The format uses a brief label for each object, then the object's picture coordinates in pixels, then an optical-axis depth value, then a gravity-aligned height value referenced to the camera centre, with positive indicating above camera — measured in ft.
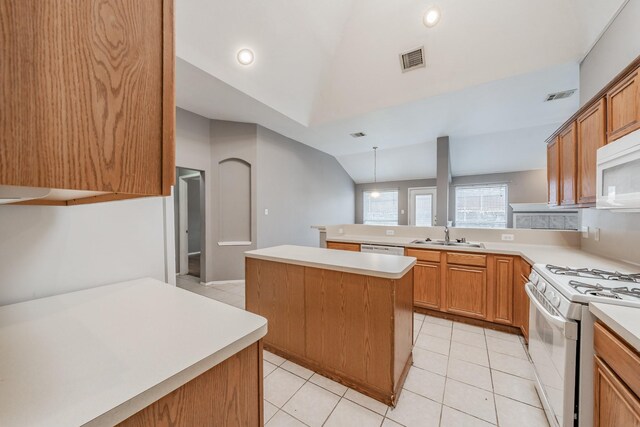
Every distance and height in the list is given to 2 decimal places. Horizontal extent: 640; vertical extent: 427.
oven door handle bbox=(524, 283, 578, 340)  3.87 -1.86
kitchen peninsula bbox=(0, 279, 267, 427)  1.59 -1.23
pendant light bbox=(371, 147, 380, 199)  19.50 +4.55
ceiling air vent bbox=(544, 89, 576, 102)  10.07 +5.17
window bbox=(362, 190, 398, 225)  25.05 +0.62
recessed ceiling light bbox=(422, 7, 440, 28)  8.84 +7.38
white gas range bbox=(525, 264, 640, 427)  3.77 -2.04
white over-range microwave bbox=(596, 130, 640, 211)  4.02 +0.76
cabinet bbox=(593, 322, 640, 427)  2.77 -2.13
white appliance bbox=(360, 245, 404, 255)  10.21 -1.56
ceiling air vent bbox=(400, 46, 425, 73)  9.66 +6.42
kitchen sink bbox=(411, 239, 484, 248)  9.48 -1.23
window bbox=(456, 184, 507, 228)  20.31 +0.74
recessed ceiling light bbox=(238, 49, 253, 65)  9.35 +6.25
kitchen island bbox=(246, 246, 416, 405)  5.16 -2.40
